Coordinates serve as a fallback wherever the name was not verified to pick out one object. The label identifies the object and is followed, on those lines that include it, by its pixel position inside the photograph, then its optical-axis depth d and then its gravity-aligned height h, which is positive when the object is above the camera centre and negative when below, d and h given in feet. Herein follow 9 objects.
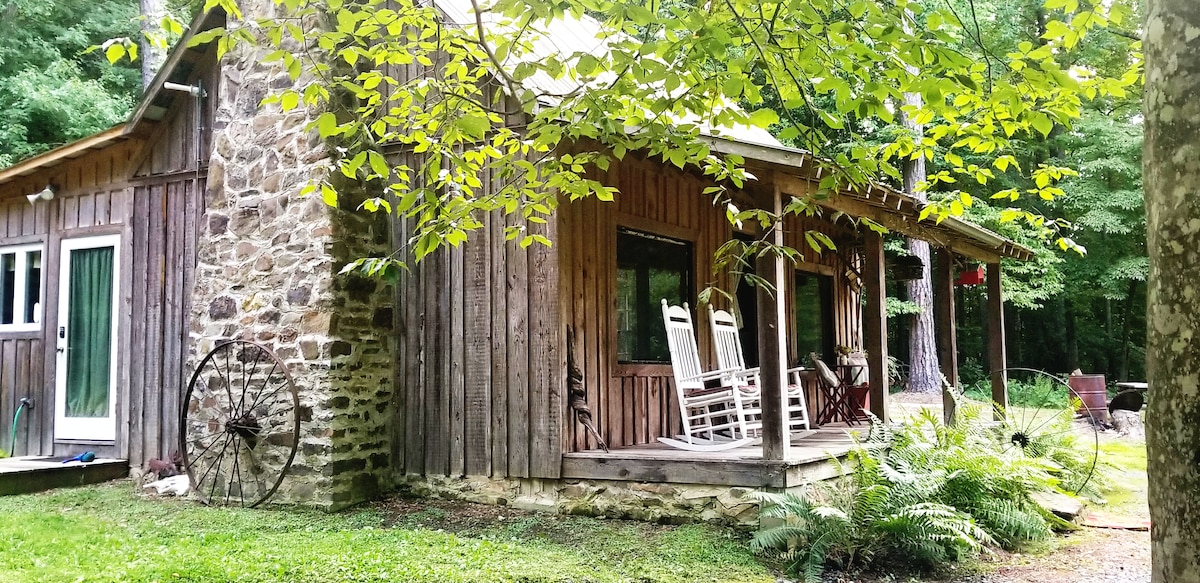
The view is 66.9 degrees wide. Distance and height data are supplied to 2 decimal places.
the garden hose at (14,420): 27.25 -1.68
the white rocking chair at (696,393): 20.33 -0.88
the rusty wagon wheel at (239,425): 20.88 -1.49
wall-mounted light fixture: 27.26 +5.05
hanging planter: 29.76 +2.77
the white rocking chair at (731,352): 22.39 +0.07
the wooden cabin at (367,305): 19.60 +1.34
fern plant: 15.37 -2.77
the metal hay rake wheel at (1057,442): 23.63 -2.45
